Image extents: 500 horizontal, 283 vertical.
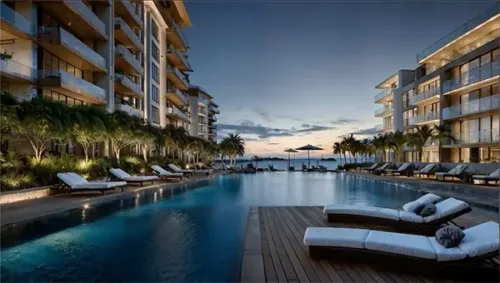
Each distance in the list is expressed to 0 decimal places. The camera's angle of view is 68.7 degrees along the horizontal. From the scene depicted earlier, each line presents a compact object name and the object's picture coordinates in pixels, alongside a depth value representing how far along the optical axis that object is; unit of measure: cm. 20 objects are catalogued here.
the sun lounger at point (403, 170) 2820
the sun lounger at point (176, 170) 2677
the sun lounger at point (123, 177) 1727
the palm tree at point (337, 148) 5130
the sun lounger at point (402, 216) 669
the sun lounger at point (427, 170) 2471
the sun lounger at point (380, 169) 3149
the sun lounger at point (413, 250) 439
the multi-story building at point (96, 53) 1892
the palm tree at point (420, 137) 2988
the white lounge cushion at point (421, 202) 750
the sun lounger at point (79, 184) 1303
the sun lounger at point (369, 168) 3469
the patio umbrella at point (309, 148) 4729
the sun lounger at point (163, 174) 2244
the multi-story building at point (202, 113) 6400
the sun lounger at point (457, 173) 2103
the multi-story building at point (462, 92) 2517
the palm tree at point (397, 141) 3419
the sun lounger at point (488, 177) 1825
